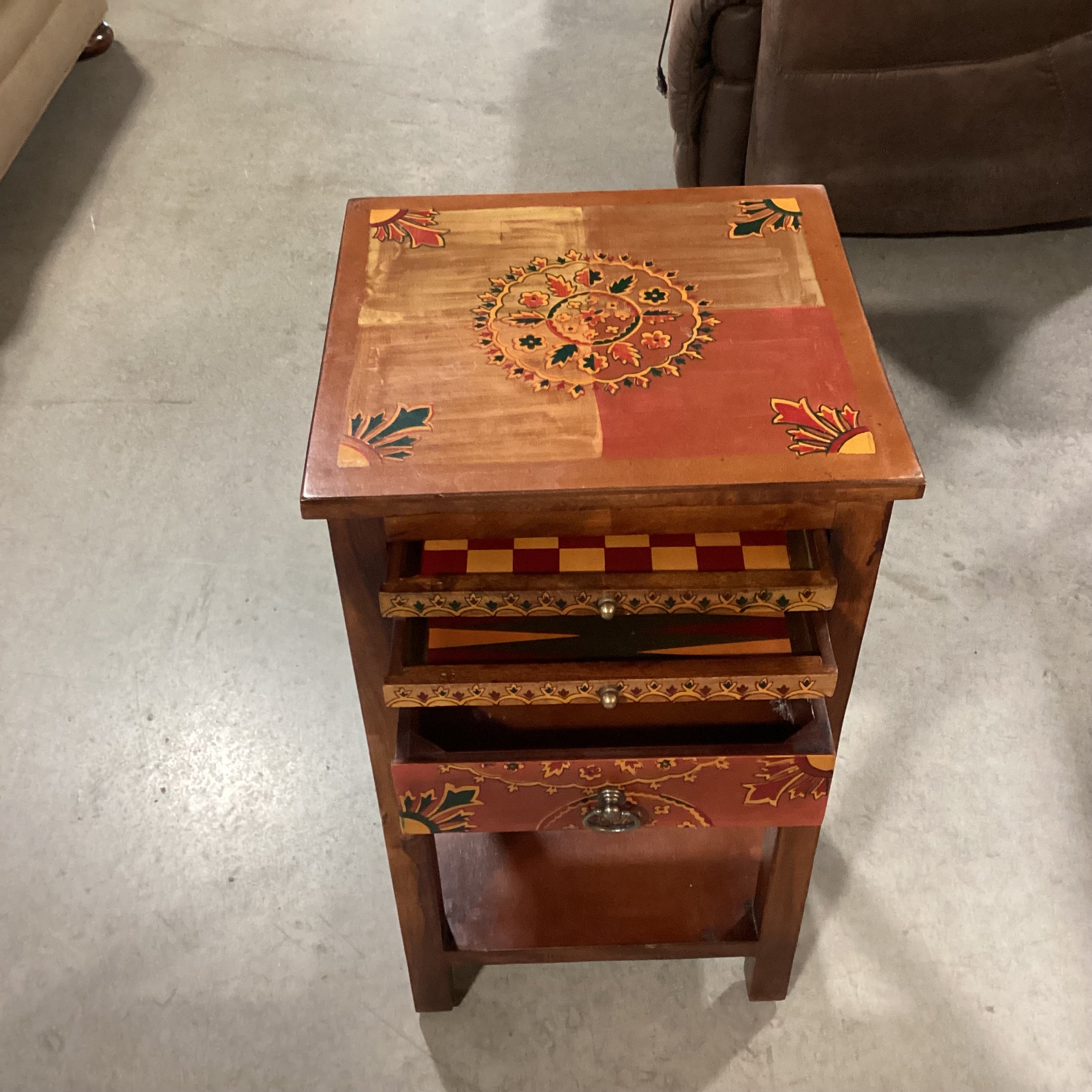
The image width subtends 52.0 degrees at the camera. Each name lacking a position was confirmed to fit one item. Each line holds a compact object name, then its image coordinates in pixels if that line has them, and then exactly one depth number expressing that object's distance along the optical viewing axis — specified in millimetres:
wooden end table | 736
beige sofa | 1964
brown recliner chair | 1576
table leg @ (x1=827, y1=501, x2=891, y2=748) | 762
